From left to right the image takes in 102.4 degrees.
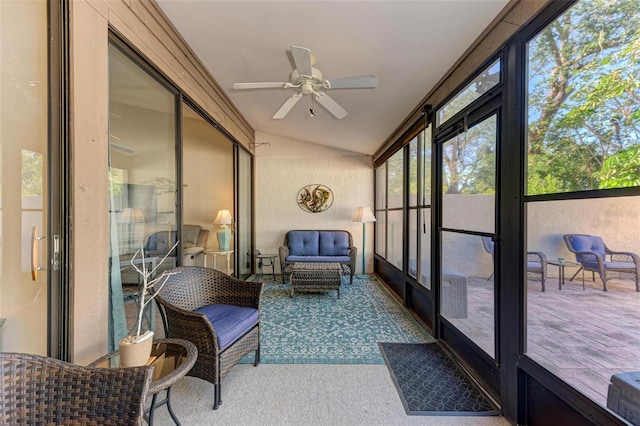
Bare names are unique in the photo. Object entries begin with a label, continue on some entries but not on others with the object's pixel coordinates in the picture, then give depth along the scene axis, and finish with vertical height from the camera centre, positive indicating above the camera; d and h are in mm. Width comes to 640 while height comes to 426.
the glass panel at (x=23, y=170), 1164 +204
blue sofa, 5273 -661
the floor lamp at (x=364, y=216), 5047 -82
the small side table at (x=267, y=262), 5172 -1052
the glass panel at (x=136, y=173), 1663 +304
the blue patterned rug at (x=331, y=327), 2339 -1299
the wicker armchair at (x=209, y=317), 1698 -773
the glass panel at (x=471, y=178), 1937 +287
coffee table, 3852 -1008
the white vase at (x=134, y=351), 1203 -657
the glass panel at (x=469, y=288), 1954 -665
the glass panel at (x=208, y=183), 4051 +514
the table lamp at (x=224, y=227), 4188 -247
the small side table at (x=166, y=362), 1170 -777
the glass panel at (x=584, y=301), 1116 -452
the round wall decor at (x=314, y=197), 5555 +325
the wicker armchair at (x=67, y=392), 936 -671
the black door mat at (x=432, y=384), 1701 -1302
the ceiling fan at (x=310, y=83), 1930 +1050
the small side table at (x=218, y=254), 4203 -708
